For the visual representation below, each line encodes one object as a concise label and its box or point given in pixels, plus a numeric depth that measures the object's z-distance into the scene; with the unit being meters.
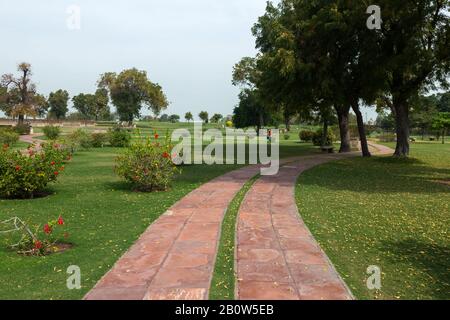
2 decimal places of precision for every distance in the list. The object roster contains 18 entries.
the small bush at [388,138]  48.22
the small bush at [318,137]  34.50
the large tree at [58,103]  99.12
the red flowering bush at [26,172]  9.49
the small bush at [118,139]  30.19
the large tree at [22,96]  53.59
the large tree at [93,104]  83.56
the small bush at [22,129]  43.44
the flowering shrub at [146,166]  10.80
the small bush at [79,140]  23.05
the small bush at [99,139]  29.06
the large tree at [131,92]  71.75
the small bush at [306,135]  41.79
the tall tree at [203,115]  108.88
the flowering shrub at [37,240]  5.71
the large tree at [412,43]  16.97
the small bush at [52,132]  30.12
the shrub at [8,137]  26.16
